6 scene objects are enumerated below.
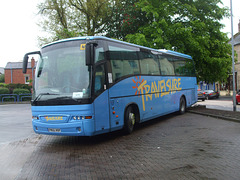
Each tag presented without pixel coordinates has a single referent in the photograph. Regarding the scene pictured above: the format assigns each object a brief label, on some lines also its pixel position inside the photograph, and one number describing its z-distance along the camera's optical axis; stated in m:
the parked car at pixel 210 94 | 34.03
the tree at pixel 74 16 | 25.14
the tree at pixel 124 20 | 19.84
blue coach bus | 6.71
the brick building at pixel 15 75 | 52.63
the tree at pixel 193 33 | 16.77
